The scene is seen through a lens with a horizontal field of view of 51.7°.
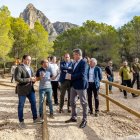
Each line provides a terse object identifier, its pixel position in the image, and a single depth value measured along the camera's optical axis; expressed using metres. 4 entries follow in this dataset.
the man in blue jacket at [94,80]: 4.31
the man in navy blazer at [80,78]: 3.54
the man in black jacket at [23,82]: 3.62
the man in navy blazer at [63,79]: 4.40
